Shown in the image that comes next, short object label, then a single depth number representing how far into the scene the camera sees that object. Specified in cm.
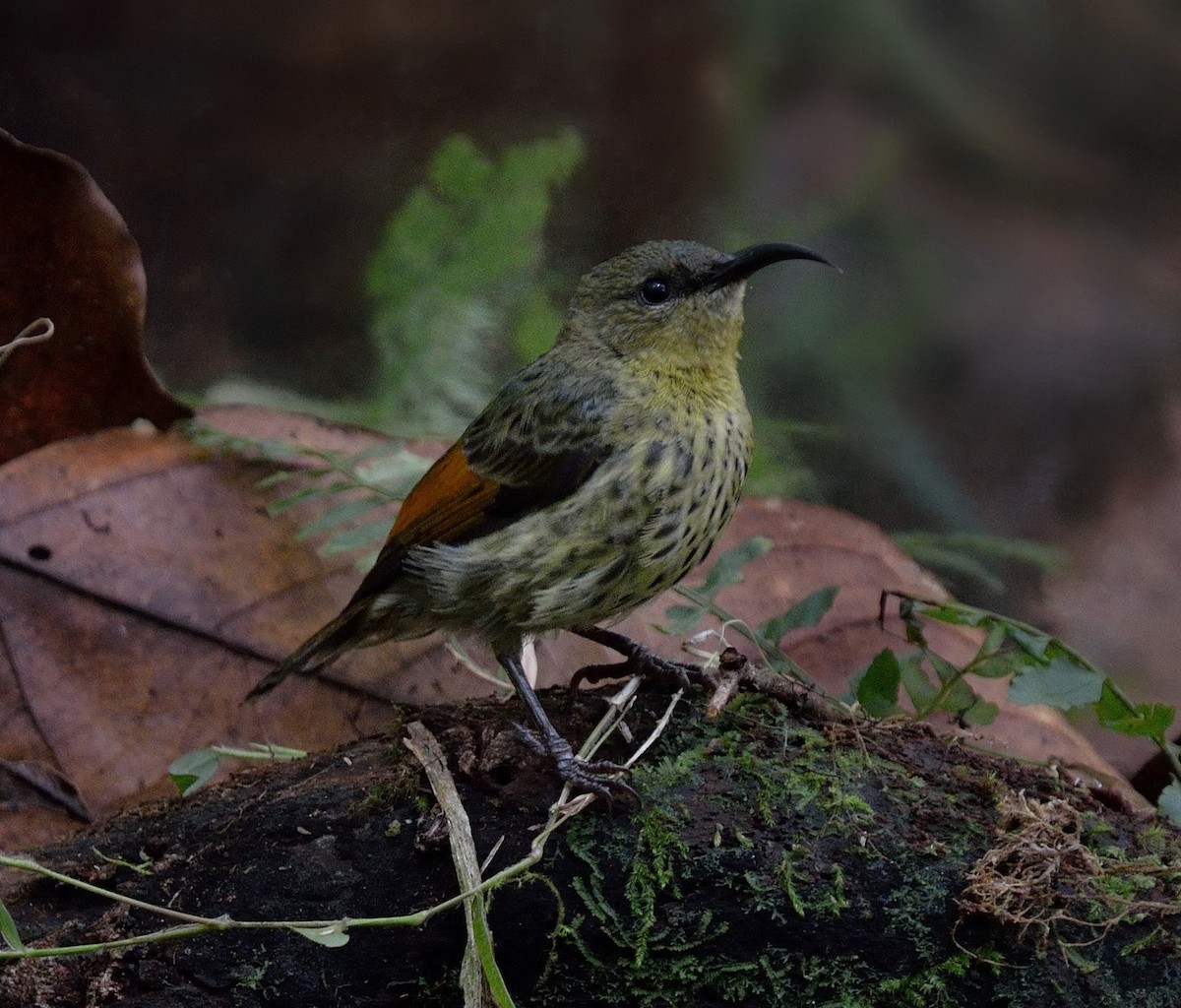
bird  502
